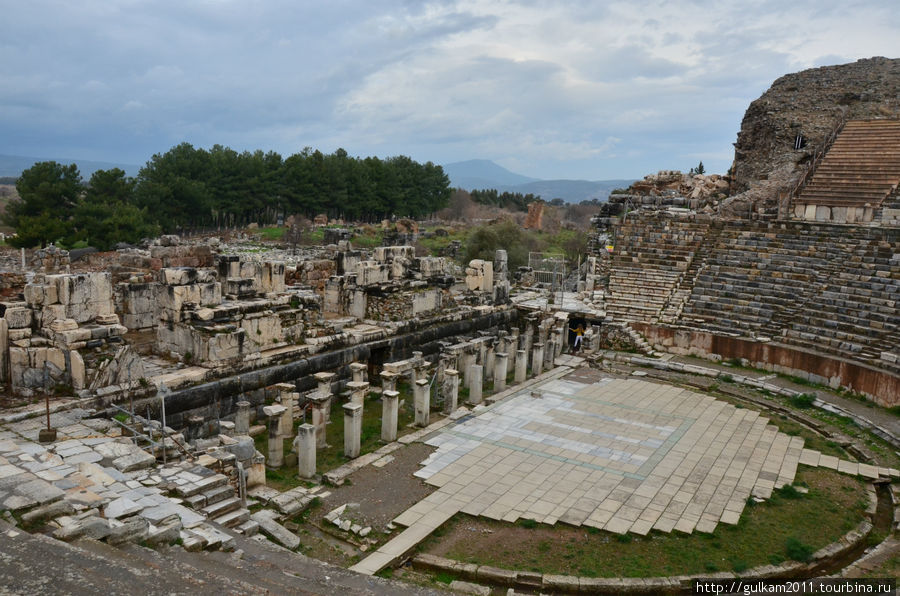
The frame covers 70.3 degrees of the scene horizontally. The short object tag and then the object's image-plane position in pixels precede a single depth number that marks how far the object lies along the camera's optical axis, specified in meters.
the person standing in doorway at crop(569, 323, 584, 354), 20.09
